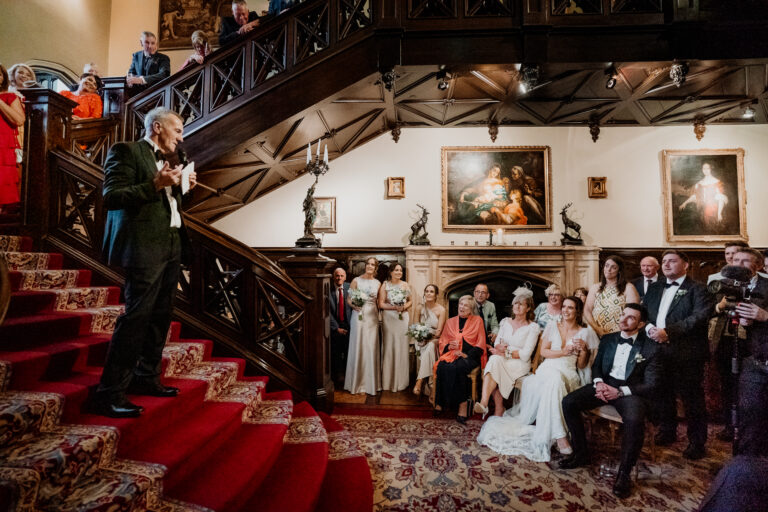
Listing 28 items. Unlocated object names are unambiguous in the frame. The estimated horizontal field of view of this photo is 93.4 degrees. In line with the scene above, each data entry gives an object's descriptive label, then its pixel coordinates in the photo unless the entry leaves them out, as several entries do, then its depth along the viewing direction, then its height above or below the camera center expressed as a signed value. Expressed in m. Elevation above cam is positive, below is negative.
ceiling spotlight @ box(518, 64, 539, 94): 4.41 +2.47
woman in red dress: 3.08 +1.18
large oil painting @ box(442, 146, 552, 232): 6.76 +1.65
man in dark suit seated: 2.71 -0.92
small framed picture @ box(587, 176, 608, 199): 6.68 +1.64
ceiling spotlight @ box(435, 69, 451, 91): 4.59 +2.53
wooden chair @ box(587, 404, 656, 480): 2.91 -1.15
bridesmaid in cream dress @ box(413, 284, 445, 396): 4.56 -0.74
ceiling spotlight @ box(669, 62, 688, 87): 4.36 +2.49
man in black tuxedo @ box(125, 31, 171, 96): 5.01 +3.04
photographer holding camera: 2.64 -0.30
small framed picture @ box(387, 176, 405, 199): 6.88 +1.69
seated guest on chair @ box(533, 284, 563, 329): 4.32 -0.37
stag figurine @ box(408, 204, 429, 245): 6.50 +0.80
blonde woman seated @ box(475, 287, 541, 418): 3.88 -0.87
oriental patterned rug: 2.48 -1.56
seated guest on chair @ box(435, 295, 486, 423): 4.03 -0.94
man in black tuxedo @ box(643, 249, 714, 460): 3.11 -0.59
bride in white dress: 3.20 -1.15
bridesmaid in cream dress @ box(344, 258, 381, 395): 4.73 -1.00
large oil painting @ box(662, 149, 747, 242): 6.46 +1.46
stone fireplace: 6.30 +0.19
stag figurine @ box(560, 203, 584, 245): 6.36 +0.81
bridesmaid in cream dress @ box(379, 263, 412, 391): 4.89 -0.91
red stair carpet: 1.47 -0.81
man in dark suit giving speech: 1.88 +0.15
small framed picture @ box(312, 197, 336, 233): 6.85 +1.16
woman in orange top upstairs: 4.28 +2.13
